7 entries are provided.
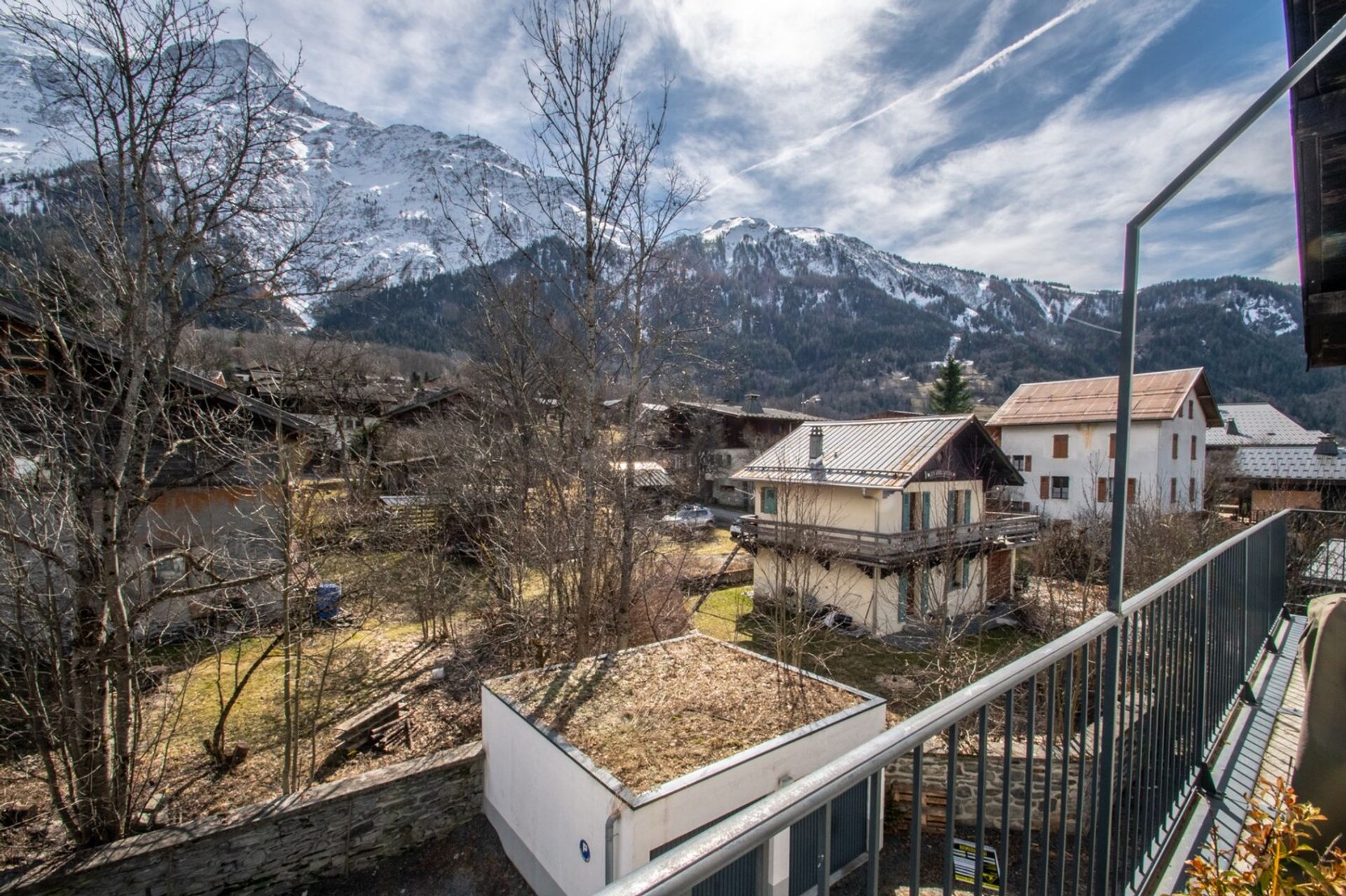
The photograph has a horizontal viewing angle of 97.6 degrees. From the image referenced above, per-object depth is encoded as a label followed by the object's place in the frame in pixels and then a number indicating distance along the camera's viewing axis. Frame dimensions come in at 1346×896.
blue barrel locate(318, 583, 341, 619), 13.01
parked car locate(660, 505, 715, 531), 24.16
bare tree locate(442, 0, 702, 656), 10.05
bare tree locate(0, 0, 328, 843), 5.95
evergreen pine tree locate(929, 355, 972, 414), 41.94
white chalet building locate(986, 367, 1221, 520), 22.31
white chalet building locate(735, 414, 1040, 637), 15.47
